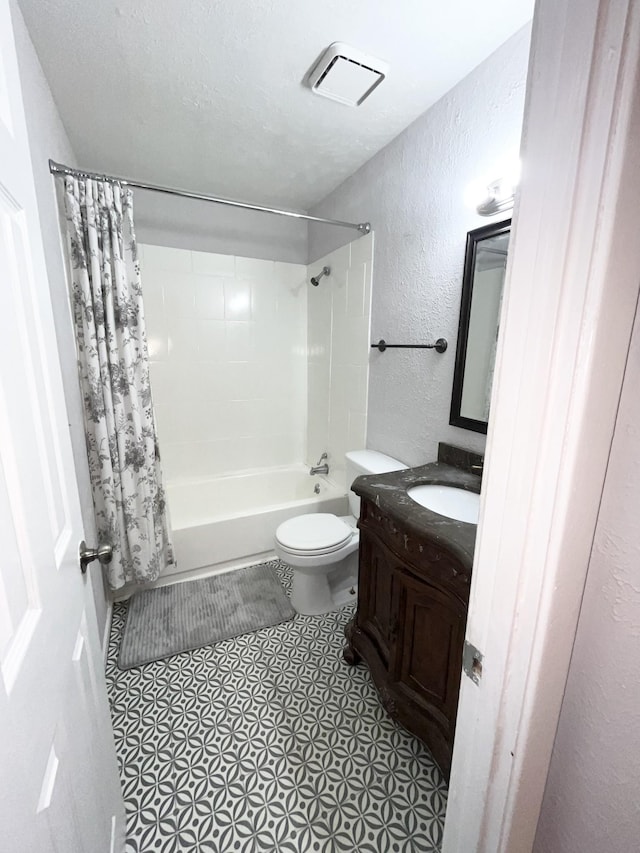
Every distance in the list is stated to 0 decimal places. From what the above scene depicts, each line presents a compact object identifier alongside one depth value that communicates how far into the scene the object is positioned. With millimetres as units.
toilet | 1778
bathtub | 2188
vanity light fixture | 1231
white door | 443
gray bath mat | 1729
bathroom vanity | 1024
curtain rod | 1432
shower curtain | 1611
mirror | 1352
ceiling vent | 1261
